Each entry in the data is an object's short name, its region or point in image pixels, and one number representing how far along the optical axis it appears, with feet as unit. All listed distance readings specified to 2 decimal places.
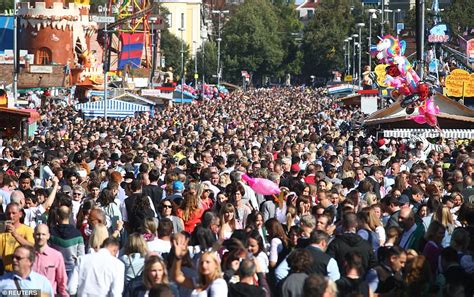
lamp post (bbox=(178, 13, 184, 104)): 264.95
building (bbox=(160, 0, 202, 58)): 464.65
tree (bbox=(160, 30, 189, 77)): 396.57
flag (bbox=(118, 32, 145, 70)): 217.56
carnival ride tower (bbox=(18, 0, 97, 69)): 255.50
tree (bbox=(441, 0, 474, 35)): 345.96
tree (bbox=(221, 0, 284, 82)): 445.78
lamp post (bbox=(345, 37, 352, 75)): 356.38
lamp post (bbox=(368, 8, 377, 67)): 223.49
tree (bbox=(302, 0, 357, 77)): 438.20
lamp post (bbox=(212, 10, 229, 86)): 371.97
